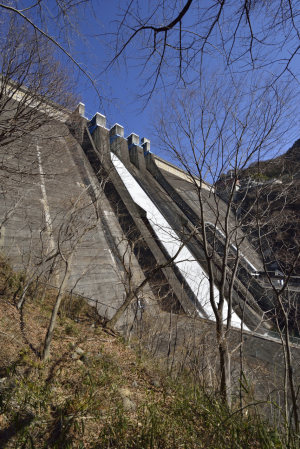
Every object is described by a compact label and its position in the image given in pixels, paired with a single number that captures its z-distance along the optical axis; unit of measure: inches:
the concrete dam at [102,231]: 308.8
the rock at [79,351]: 162.7
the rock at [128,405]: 104.1
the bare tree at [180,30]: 64.4
